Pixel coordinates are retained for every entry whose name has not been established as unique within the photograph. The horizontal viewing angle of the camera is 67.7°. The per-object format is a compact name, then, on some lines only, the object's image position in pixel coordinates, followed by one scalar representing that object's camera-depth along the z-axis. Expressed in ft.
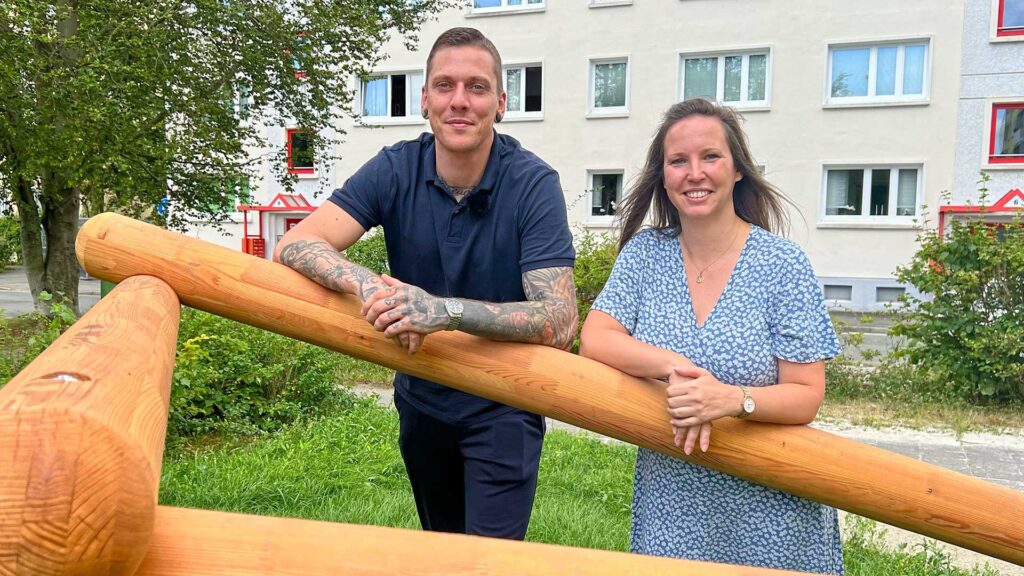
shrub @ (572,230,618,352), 26.58
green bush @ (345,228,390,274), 37.04
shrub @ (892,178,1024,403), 21.11
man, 6.70
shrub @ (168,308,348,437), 16.57
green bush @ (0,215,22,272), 71.92
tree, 25.61
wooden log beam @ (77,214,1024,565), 5.05
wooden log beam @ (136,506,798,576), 2.69
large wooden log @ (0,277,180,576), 2.04
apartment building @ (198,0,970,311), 53.16
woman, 5.57
